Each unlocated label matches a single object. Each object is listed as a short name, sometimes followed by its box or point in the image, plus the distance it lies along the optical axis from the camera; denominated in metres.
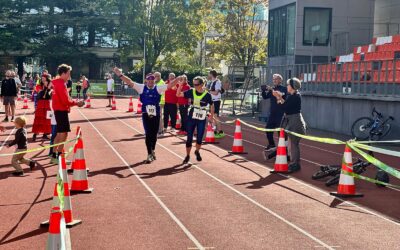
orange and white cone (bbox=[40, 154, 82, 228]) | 7.65
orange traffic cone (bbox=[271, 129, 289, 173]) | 12.91
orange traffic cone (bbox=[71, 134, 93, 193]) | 10.12
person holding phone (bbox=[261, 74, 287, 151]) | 15.51
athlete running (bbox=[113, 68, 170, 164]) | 13.82
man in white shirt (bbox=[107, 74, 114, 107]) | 39.09
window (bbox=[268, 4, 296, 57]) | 36.69
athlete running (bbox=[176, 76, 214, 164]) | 14.05
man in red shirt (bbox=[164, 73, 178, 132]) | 20.55
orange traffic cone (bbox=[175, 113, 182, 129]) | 22.82
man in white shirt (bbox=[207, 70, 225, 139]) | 19.66
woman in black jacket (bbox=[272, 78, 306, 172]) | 13.04
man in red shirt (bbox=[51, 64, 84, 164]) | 12.33
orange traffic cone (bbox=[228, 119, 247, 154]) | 16.22
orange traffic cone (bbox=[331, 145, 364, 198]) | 10.38
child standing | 11.78
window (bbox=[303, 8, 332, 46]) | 36.03
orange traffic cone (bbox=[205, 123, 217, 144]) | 18.62
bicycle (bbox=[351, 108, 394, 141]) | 19.25
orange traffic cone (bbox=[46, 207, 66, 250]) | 5.13
